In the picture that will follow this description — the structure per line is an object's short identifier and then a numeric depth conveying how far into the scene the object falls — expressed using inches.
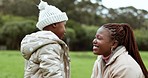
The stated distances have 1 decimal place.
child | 110.5
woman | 112.5
